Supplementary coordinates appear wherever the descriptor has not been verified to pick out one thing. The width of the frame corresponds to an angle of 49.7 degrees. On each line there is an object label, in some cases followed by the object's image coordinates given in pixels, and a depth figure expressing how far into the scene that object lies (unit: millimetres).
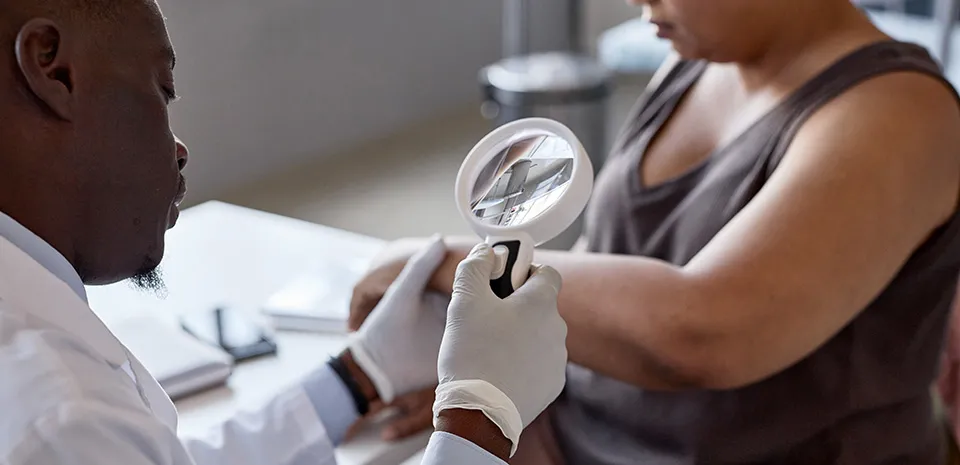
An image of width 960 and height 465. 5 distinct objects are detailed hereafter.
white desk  1124
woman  1036
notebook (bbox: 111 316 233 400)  1138
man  658
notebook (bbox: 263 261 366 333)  1279
